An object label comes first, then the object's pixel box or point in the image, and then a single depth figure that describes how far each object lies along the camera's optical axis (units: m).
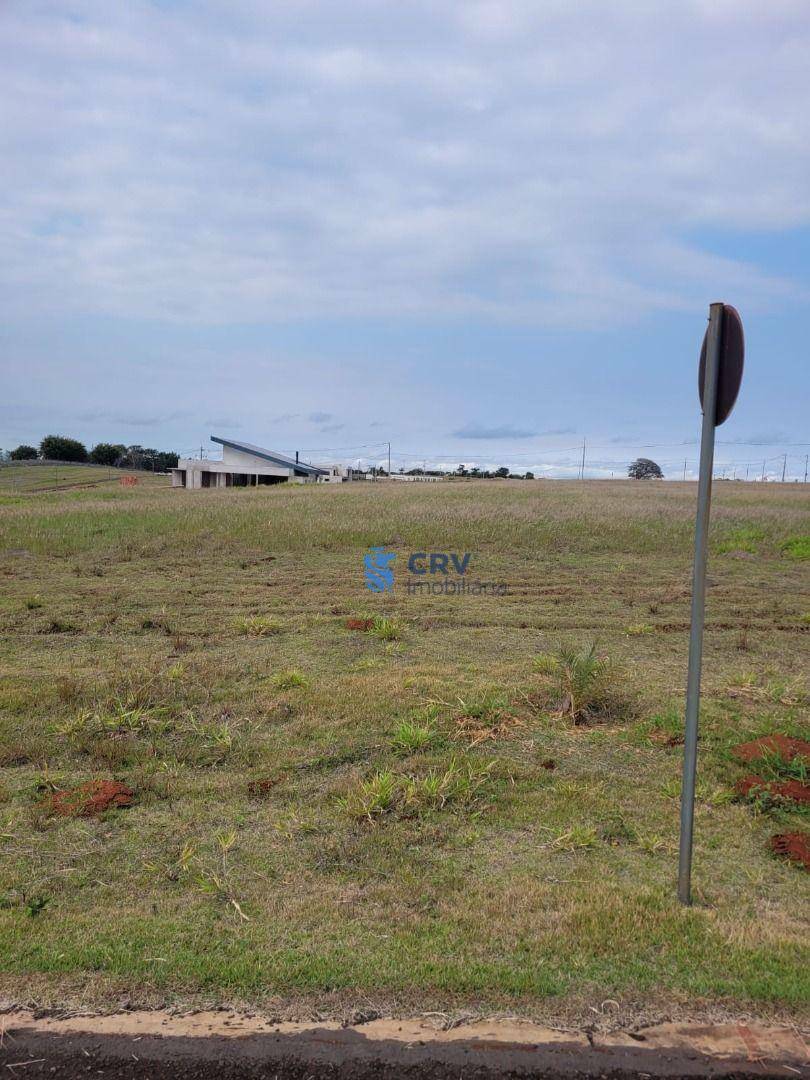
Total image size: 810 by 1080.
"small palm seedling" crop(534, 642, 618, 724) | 6.16
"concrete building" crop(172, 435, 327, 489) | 57.75
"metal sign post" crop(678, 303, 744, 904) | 3.25
